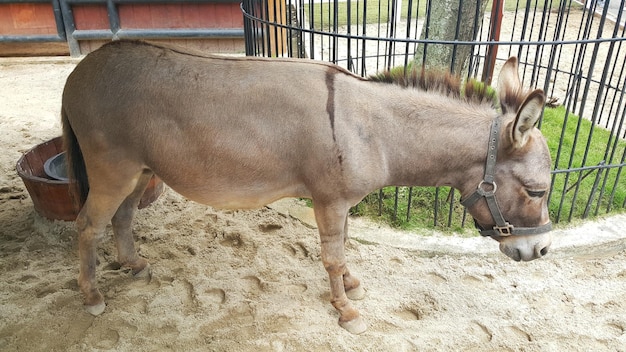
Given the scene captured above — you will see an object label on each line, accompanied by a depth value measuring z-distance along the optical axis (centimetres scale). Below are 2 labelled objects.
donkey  263
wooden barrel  387
